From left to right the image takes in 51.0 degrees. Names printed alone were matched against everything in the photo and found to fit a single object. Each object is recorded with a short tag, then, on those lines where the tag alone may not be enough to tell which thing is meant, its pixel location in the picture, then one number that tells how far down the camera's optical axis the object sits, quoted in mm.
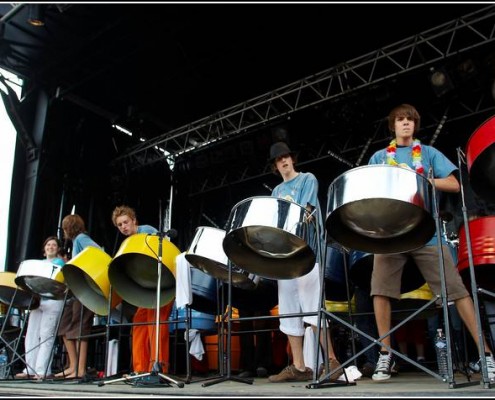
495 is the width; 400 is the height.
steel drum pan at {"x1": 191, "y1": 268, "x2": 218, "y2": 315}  2564
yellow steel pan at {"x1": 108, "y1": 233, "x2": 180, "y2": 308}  2354
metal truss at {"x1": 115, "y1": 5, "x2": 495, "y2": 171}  3793
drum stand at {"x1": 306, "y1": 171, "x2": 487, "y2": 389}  1447
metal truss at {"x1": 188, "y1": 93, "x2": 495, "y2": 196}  4258
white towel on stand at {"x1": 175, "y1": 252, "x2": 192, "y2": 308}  2296
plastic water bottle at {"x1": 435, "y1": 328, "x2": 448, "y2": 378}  1910
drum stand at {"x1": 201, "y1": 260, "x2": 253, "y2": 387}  2020
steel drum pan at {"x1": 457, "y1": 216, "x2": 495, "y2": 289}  1953
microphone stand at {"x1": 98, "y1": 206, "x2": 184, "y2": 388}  2082
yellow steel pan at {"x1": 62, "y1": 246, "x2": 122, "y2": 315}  2588
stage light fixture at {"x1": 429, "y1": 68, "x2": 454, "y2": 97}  3984
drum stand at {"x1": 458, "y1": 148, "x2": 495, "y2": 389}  1388
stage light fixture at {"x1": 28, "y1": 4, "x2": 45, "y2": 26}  3779
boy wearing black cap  2107
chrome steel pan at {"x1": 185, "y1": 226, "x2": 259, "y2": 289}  2229
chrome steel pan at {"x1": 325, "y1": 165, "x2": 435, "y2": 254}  1560
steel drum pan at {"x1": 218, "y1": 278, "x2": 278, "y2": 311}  2498
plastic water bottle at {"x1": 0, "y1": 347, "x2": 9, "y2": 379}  3557
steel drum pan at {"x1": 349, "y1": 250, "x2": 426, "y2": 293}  2045
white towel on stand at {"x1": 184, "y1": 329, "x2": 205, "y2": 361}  3248
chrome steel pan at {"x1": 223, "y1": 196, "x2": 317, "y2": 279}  1862
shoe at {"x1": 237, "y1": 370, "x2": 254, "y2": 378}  2698
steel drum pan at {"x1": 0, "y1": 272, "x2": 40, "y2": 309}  3365
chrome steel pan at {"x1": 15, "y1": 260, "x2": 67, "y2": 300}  3004
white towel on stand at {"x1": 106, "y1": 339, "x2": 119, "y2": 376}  3080
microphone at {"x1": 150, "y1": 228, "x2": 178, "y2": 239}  2262
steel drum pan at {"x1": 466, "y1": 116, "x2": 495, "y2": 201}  1544
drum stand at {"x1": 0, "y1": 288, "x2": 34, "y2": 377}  3148
